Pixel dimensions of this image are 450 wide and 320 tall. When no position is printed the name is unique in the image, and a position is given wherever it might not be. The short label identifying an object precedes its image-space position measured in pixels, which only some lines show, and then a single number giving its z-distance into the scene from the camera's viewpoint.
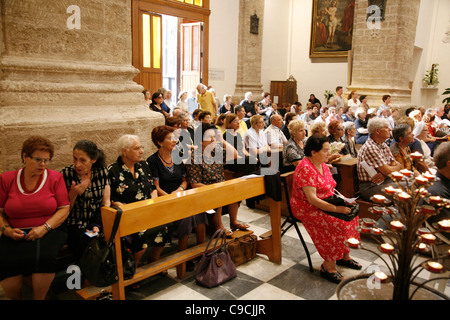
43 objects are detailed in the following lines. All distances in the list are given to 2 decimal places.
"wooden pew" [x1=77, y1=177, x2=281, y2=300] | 2.46
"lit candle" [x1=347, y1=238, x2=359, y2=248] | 2.19
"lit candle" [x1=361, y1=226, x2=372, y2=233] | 2.21
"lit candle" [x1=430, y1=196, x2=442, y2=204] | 2.12
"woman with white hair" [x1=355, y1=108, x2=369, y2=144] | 7.45
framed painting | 13.54
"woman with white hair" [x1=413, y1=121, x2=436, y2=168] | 5.75
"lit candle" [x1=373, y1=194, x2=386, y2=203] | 2.19
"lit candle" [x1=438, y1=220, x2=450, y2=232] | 2.03
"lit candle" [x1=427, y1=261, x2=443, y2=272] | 1.95
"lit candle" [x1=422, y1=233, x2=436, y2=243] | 2.00
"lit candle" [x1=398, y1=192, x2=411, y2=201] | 2.01
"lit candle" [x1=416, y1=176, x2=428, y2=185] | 2.12
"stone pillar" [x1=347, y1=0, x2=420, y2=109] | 9.93
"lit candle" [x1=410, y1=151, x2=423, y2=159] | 2.65
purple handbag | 3.00
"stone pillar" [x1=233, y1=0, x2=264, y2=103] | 11.59
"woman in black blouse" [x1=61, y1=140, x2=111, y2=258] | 2.86
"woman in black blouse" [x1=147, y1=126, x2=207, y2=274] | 3.42
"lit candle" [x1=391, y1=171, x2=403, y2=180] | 2.24
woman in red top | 2.46
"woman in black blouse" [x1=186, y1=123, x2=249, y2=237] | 3.78
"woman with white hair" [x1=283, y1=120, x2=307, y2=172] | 4.56
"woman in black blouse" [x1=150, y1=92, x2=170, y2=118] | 7.16
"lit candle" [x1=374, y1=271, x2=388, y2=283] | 2.01
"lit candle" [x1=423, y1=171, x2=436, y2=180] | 2.19
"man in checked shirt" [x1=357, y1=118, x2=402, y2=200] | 4.08
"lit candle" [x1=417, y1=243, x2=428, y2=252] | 2.07
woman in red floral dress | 3.17
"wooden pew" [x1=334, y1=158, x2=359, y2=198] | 4.45
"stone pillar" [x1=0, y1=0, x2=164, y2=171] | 3.16
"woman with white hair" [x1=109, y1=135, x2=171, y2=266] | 3.08
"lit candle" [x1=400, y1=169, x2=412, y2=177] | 2.33
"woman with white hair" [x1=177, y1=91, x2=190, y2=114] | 8.37
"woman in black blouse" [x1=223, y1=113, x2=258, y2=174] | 4.76
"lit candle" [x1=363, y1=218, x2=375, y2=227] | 2.30
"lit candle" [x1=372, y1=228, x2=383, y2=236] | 2.14
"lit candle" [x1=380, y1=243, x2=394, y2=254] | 2.01
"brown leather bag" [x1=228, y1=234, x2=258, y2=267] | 3.39
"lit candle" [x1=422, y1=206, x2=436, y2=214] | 2.03
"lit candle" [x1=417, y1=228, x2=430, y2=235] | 2.19
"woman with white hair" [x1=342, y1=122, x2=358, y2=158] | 5.36
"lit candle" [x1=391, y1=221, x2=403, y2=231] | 2.00
